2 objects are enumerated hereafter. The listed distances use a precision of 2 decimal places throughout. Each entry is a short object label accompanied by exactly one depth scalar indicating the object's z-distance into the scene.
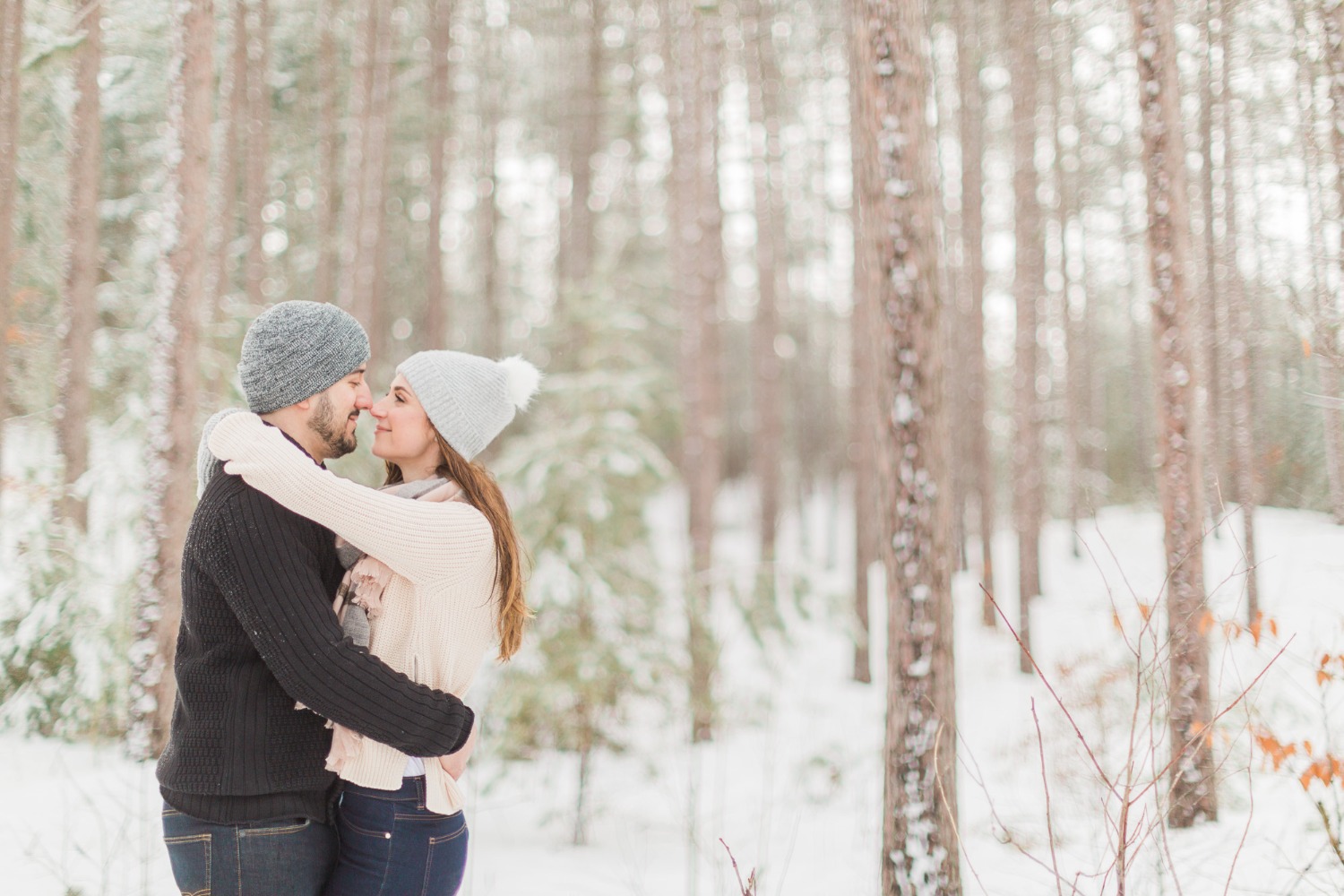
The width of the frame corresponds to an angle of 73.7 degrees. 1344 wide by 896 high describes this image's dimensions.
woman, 2.08
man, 1.98
